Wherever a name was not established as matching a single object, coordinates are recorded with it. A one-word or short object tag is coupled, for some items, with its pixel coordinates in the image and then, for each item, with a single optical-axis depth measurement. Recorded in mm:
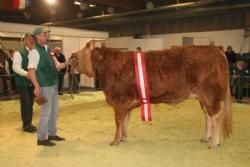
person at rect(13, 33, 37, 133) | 5141
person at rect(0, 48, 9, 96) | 9820
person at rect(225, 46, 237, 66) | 10329
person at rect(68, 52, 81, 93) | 10550
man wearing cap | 4070
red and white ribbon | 4211
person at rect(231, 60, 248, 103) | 8695
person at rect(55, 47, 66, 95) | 10188
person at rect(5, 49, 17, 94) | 9883
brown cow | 4070
